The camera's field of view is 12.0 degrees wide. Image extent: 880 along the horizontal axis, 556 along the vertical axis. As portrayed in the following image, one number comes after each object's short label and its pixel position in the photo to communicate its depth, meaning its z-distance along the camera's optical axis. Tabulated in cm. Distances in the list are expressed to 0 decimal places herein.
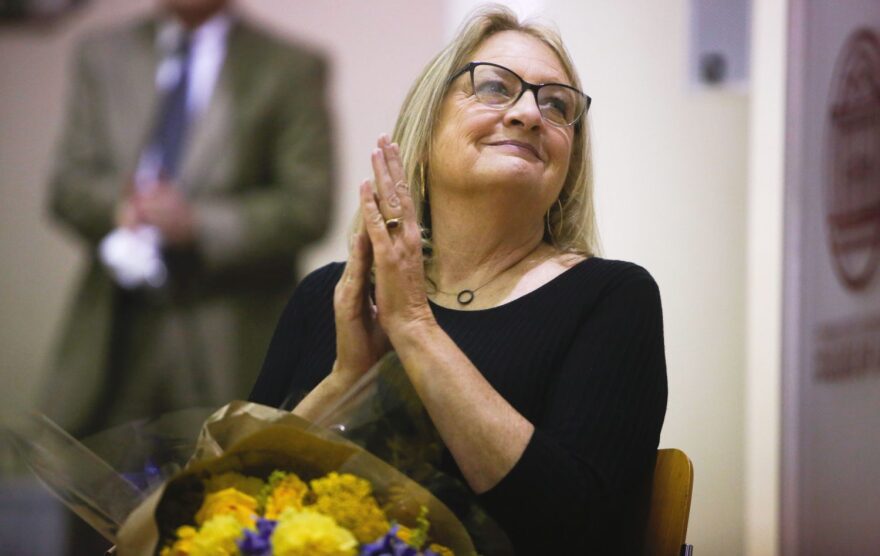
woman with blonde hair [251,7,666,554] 372
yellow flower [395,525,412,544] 356
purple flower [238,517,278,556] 352
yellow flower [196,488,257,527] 355
